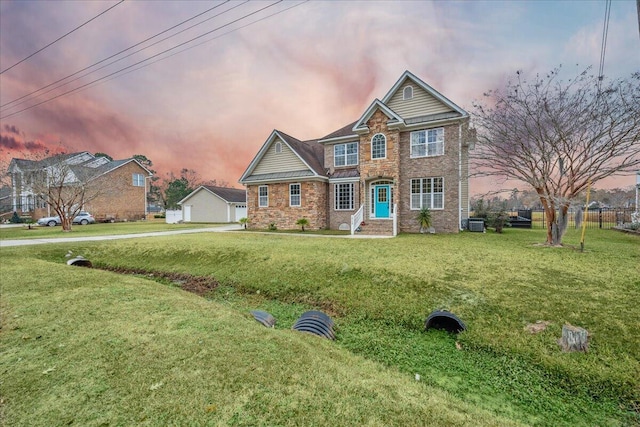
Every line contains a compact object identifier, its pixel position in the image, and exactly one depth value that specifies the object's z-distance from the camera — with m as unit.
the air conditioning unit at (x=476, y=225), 16.53
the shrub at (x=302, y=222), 18.17
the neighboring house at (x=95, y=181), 24.08
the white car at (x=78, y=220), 29.17
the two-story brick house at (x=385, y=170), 15.54
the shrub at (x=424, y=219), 15.41
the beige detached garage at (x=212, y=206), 33.69
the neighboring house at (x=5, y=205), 35.33
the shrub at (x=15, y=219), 33.97
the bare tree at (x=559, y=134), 9.20
